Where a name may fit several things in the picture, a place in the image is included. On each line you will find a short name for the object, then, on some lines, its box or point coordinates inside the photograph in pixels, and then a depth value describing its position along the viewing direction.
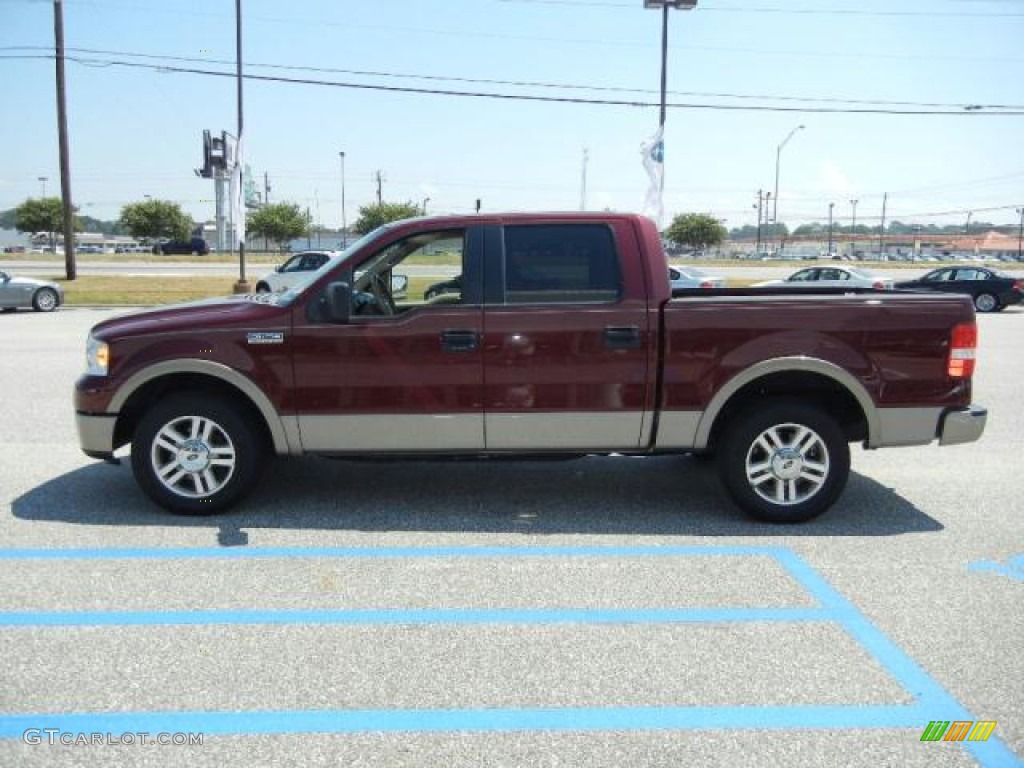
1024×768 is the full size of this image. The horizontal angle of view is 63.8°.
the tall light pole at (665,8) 20.92
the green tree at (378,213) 94.50
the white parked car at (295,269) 21.97
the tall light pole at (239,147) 24.80
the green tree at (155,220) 97.75
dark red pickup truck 4.95
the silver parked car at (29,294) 20.50
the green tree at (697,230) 105.69
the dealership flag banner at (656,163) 21.00
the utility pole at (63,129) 25.00
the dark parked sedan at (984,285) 25.25
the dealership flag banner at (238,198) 24.66
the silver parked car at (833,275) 23.03
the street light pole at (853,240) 138.75
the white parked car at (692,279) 17.86
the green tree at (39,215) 98.72
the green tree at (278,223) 97.00
